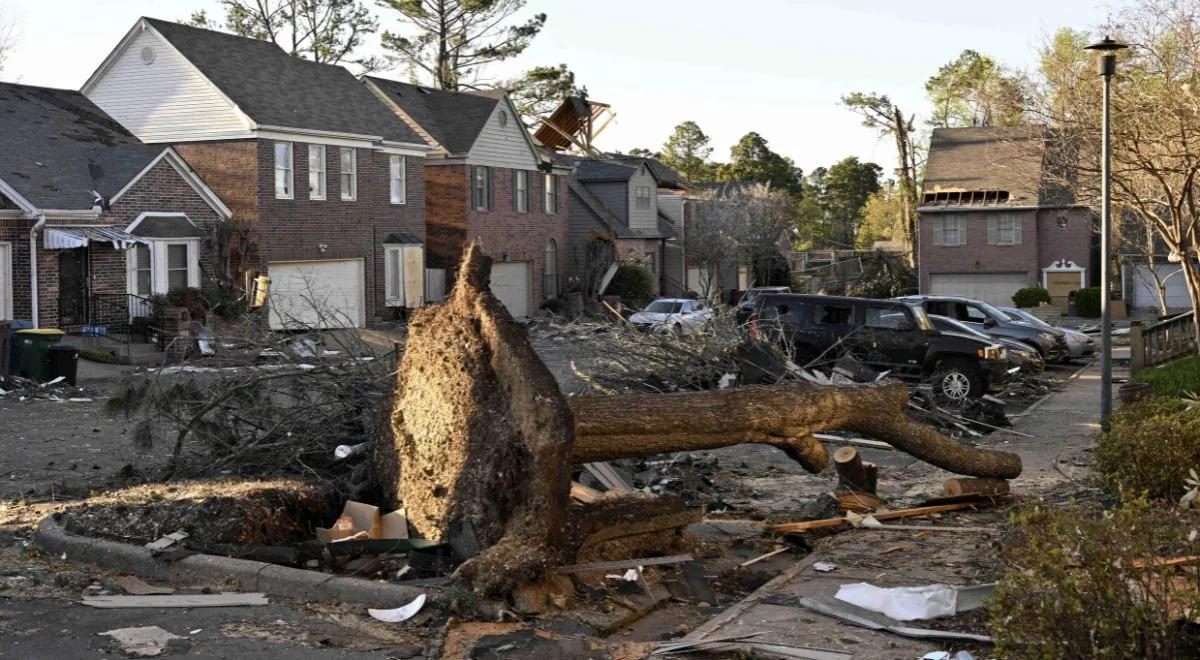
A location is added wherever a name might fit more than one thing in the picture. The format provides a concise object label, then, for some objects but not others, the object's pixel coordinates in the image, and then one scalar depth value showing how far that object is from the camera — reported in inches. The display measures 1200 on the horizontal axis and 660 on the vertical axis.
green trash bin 861.8
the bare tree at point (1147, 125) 771.4
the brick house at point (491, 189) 1664.6
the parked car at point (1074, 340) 1075.3
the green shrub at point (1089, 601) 214.5
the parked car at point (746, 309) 898.7
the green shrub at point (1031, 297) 1894.7
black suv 800.9
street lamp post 629.3
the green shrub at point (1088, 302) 1875.0
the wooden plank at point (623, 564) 336.2
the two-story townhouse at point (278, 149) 1309.1
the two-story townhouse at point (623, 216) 2003.0
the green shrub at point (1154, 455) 404.2
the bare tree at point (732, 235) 2262.6
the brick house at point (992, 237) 2012.8
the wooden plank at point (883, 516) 409.7
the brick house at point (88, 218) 1039.6
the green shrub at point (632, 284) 1930.4
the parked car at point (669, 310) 1334.9
